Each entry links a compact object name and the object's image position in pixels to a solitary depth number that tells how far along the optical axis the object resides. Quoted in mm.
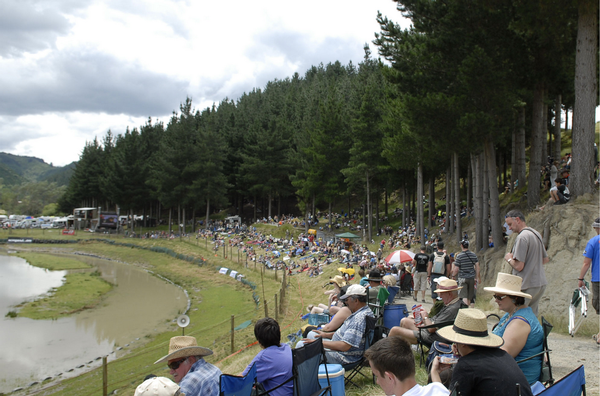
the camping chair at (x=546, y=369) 3709
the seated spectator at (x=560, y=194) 11133
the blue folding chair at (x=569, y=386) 3059
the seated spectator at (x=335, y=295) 7627
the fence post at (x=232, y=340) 12161
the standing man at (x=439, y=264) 9844
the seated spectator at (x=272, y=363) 4160
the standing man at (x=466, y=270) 8651
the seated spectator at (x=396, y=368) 2715
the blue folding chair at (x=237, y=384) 3678
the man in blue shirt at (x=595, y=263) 5863
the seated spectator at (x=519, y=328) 3576
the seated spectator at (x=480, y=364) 2646
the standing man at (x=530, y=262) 5004
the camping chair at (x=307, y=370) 4113
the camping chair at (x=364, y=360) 5207
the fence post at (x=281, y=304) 15983
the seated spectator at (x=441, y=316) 4984
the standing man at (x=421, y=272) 11305
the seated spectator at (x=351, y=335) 5051
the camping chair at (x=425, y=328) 4955
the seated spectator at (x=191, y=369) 3779
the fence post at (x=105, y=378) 9656
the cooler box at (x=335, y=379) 4613
